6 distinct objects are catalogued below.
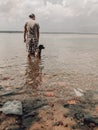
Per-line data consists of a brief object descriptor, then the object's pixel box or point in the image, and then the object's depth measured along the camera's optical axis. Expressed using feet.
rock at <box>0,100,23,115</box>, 8.86
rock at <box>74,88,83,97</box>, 11.85
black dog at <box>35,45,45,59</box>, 23.60
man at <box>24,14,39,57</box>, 21.68
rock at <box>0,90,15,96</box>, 11.67
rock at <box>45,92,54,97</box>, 11.58
